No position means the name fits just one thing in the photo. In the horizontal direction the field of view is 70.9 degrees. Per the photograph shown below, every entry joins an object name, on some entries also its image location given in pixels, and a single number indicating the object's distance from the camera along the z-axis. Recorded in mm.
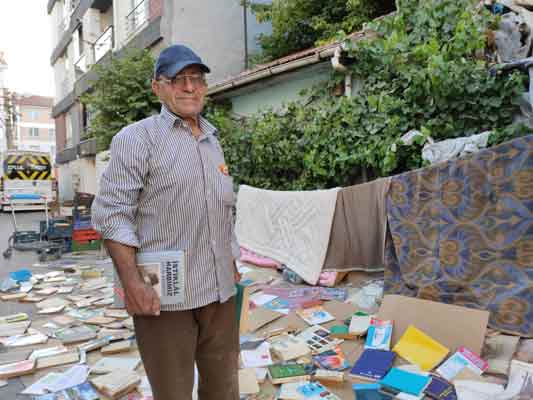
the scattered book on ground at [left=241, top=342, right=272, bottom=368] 2781
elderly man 1379
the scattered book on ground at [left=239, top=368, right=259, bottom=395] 2451
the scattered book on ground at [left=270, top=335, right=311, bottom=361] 2869
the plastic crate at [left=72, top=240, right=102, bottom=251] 6574
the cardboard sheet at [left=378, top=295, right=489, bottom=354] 2646
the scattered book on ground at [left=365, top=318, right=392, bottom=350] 2846
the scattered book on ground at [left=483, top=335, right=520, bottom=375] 2473
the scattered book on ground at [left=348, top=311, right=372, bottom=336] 3072
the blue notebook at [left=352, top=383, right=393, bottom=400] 2260
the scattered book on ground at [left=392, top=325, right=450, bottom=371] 2592
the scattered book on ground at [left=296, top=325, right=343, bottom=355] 2973
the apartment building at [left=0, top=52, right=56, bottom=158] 42906
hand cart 6750
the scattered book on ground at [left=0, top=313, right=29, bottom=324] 3880
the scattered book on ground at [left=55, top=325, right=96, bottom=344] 3383
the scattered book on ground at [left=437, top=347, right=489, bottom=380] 2439
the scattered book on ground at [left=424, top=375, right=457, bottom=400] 2223
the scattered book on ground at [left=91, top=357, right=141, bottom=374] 2775
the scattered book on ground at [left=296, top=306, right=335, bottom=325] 3444
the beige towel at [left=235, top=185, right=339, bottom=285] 4223
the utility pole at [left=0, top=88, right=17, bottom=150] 24284
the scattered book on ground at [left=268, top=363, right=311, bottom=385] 2553
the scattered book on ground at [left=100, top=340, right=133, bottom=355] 3070
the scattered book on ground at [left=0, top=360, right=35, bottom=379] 2723
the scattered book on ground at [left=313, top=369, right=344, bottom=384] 2486
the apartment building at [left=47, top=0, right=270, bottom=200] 9430
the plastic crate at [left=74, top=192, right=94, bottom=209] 7045
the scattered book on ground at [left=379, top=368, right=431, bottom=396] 2289
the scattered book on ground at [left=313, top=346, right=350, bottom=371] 2693
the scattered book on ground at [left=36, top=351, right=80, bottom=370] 2899
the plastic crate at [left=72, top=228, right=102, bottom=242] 6527
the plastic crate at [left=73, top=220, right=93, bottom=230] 6547
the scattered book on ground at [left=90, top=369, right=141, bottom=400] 2441
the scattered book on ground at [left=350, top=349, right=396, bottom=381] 2512
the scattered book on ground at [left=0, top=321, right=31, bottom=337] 3605
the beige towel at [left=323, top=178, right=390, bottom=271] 3719
